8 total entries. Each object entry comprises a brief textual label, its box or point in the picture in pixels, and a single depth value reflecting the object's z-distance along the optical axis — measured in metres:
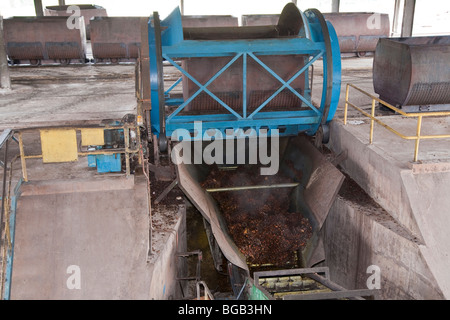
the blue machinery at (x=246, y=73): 8.43
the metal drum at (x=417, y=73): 9.84
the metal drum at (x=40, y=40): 19.30
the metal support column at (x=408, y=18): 21.53
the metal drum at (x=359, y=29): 20.80
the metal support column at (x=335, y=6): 25.69
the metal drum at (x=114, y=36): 19.94
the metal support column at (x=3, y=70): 14.18
